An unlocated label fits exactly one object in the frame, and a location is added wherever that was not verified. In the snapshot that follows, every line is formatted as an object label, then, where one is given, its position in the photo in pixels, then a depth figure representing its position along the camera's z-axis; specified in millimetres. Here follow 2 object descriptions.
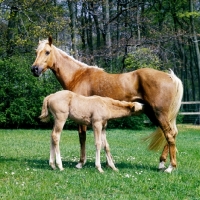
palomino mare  8719
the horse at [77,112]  8227
